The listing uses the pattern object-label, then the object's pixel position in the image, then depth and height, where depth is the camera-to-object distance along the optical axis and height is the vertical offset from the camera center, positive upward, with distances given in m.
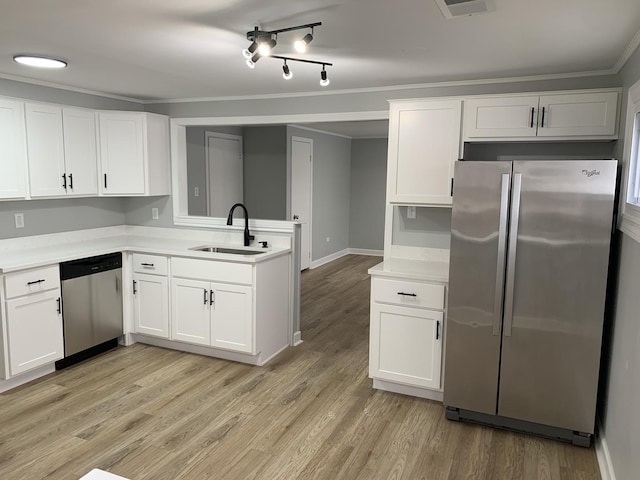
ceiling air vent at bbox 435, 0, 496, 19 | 1.91 +0.78
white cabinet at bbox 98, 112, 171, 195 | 4.24 +0.32
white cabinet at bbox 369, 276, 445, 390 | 3.15 -0.96
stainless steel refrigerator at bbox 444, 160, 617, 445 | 2.61 -0.56
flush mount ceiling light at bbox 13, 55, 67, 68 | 2.99 +0.81
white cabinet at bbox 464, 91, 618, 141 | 2.89 +0.50
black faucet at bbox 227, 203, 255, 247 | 4.18 -0.38
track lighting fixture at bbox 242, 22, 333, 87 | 2.25 +0.72
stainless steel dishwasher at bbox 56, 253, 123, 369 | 3.66 -0.98
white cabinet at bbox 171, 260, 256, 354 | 3.74 -1.00
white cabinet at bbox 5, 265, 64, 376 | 3.28 -0.97
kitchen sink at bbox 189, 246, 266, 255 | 4.19 -0.56
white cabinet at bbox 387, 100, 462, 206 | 3.22 +0.30
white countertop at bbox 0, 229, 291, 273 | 3.49 -0.53
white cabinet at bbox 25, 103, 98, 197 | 3.66 +0.29
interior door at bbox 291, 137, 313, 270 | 6.95 +0.06
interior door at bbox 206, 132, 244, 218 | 6.19 +0.22
